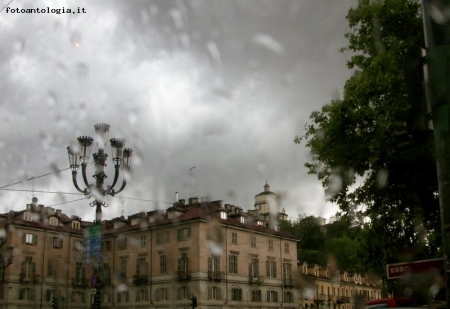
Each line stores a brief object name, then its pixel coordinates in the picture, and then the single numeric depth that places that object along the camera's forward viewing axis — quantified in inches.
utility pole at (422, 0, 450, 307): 168.7
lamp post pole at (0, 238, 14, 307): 1977.6
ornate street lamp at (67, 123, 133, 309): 623.2
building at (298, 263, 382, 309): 2546.8
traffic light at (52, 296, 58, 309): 864.5
